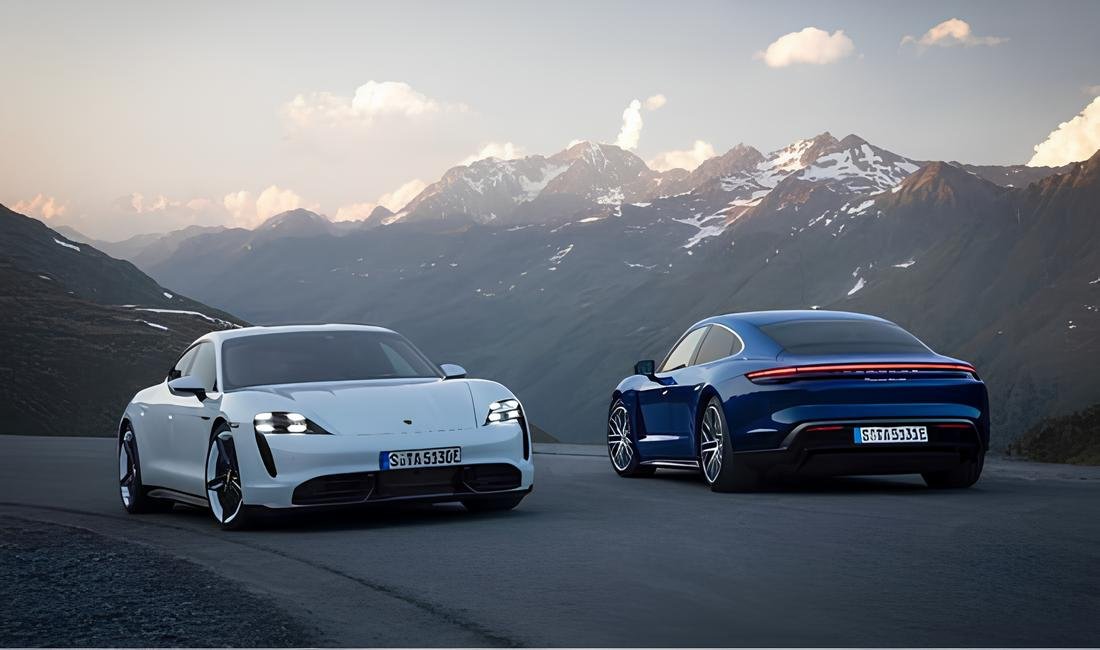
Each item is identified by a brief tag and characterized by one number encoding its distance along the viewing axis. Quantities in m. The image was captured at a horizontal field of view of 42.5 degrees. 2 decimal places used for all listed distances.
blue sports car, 10.91
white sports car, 9.29
